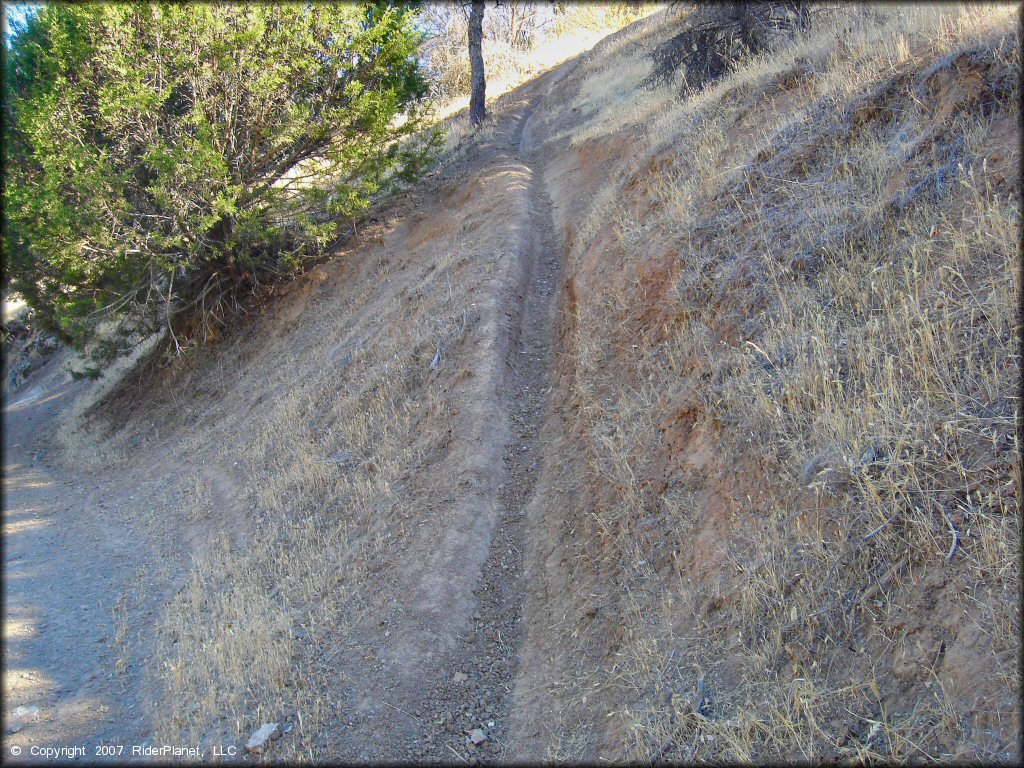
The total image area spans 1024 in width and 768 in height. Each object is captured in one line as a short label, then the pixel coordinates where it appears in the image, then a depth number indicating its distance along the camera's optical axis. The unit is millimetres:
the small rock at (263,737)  4277
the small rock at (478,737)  4359
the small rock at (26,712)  4902
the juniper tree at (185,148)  10805
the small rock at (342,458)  7934
